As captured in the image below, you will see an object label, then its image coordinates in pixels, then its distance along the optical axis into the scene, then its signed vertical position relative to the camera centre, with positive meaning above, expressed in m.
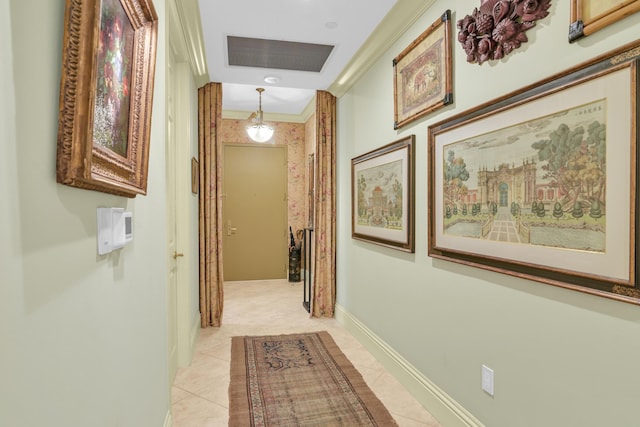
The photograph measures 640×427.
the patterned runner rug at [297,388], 2.11 -1.20
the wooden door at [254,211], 5.75 -0.05
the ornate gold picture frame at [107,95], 0.68 +0.26
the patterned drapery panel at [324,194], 3.91 +0.15
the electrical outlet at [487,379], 1.67 -0.79
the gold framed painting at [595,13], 1.09 +0.61
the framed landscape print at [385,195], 2.41 +0.10
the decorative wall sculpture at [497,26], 1.43 +0.78
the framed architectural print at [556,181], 1.12 +0.10
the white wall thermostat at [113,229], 0.95 -0.06
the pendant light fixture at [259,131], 4.82 +1.03
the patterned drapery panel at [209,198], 3.56 +0.10
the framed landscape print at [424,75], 1.98 +0.81
